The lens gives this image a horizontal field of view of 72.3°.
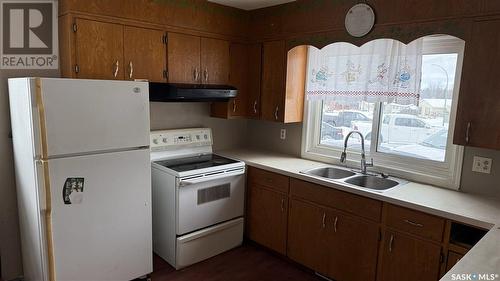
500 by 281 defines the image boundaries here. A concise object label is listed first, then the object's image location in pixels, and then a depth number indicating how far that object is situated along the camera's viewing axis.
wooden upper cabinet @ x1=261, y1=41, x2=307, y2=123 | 3.17
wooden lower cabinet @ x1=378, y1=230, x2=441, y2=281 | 2.06
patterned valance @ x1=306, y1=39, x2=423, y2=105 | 2.49
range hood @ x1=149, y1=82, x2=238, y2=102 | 2.72
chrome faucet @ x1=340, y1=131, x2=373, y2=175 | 2.83
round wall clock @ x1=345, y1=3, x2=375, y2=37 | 2.55
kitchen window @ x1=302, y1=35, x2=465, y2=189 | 2.47
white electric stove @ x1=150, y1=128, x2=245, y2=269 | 2.76
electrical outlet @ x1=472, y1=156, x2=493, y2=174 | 2.29
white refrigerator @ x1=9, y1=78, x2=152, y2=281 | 2.04
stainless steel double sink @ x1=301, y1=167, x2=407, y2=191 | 2.66
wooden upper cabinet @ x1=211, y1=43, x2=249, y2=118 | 3.36
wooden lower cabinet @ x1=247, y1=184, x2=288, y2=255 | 2.94
